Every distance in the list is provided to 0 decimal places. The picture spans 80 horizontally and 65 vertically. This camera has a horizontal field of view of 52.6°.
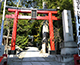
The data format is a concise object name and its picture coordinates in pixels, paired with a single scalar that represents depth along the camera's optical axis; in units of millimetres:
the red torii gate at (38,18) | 8539
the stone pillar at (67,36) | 4414
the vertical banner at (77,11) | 3197
